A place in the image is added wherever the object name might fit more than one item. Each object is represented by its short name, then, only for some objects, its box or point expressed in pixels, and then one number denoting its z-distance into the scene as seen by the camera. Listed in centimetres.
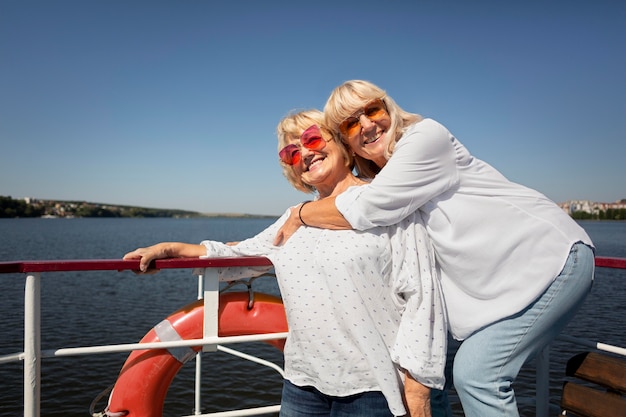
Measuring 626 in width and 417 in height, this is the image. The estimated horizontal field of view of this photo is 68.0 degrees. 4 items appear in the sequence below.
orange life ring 173
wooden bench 140
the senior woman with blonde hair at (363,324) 122
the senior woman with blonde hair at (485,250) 122
